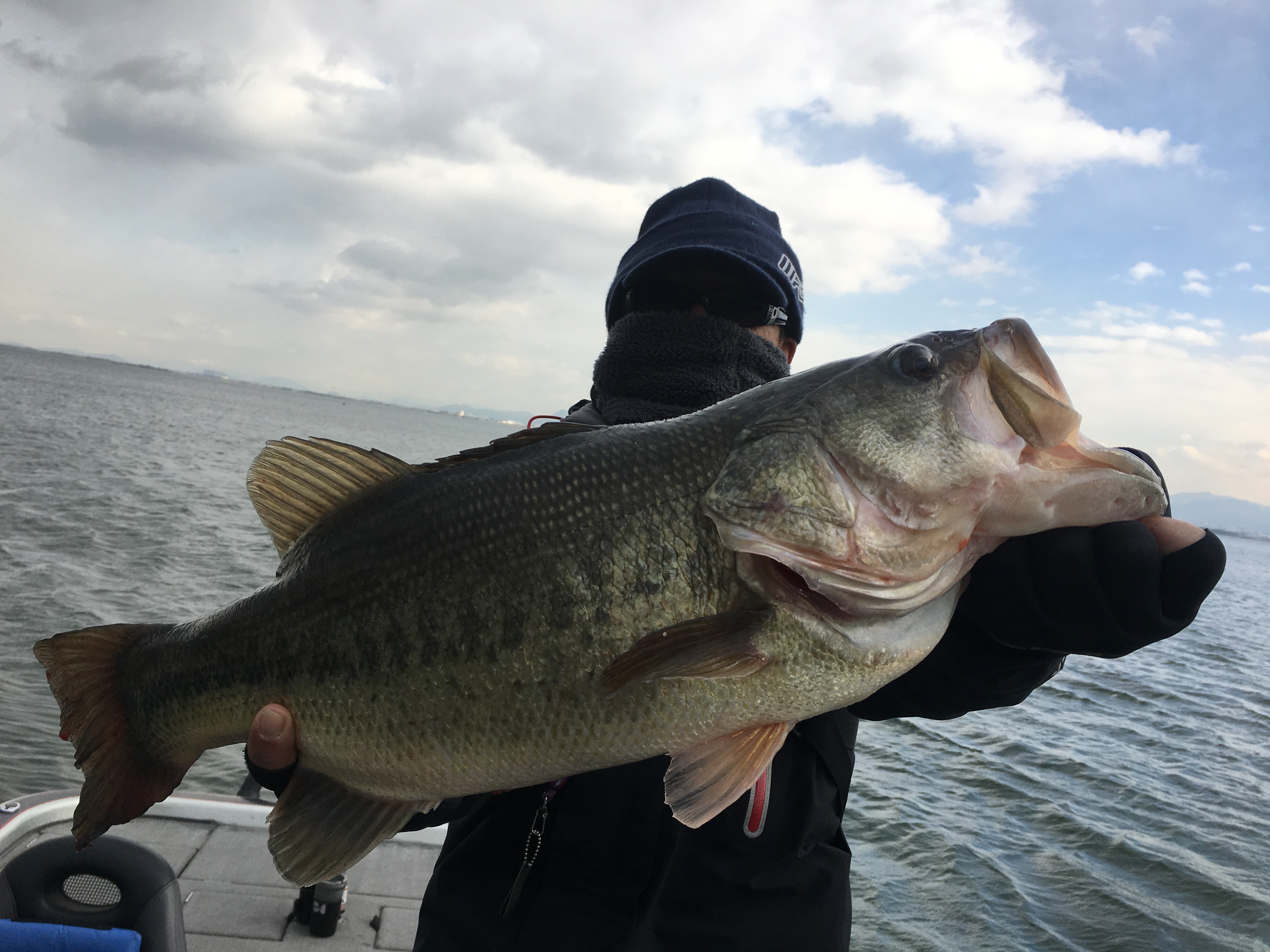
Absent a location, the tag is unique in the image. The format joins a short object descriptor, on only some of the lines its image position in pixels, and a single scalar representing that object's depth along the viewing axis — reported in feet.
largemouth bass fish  1.51
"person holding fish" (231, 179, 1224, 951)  1.50
